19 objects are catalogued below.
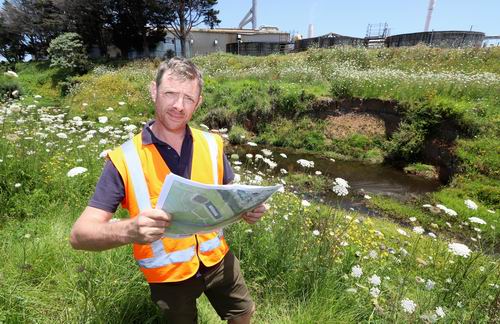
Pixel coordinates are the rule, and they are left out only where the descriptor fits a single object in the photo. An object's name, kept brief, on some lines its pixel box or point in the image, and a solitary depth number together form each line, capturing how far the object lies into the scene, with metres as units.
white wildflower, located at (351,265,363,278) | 2.51
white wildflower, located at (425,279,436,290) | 2.33
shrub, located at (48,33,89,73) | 25.25
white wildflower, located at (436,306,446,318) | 2.02
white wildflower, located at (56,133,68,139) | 4.94
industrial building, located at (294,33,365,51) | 28.05
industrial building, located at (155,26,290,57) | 36.68
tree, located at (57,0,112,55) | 30.34
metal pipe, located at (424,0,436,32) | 31.45
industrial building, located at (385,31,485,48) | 21.97
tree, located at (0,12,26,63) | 38.09
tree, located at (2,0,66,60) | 32.97
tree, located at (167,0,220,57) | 30.31
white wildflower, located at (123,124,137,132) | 5.19
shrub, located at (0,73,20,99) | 17.32
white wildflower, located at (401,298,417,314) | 2.10
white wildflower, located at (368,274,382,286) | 2.33
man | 1.42
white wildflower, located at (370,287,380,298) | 2.38
